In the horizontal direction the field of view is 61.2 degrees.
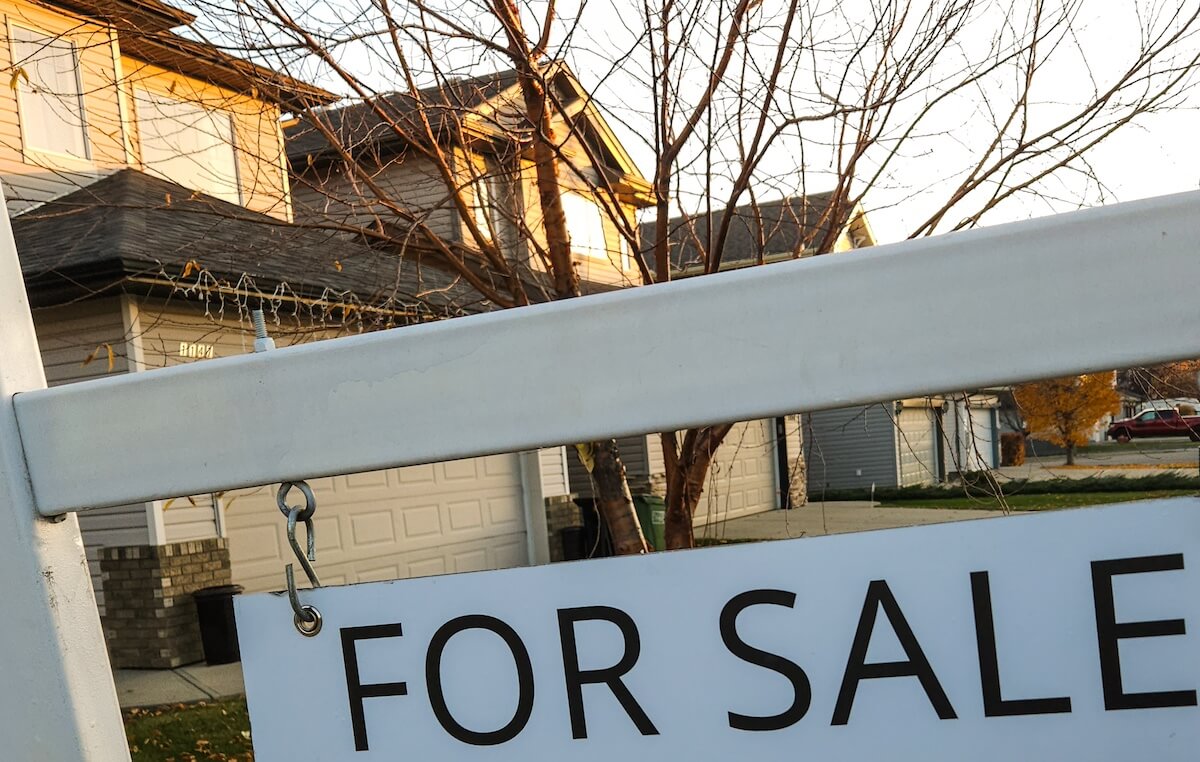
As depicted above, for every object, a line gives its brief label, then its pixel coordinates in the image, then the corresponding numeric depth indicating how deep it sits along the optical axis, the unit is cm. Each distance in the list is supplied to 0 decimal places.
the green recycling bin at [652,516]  1392
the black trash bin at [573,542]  1411
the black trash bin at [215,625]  877
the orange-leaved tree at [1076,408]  2058
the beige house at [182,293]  505
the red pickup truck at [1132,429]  3331
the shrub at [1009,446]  2718
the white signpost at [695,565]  81
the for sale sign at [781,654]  82
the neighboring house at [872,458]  2412
